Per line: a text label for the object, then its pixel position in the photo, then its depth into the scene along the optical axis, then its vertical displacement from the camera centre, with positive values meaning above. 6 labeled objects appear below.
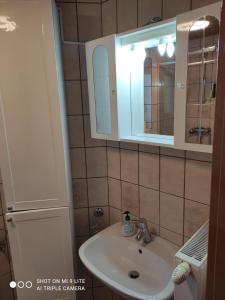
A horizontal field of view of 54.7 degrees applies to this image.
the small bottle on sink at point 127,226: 1.39 -0.76
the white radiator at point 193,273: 0.80 -0.61
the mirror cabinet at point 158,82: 0.89 +0.11
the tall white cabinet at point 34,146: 1.08 -0.21
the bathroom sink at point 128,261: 1.14 -0.88
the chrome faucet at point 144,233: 1.30 -0.76
